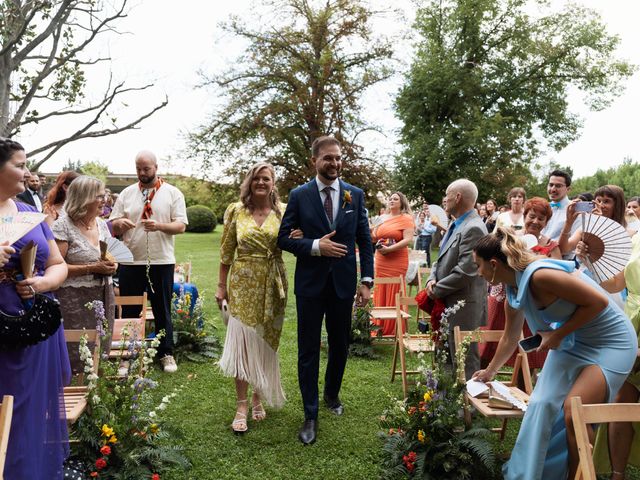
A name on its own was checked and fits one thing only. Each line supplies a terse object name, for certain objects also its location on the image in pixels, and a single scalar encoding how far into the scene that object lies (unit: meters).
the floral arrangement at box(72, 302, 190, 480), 3.42
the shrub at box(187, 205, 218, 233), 36.75
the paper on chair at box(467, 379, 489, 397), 3.76
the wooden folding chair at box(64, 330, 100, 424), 3.35
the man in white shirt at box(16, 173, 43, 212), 6.68
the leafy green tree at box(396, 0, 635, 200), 27.31
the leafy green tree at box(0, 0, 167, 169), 9.23
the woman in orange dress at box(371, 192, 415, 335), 7.99
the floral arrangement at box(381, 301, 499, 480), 3.58
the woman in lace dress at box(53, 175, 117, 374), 4.50
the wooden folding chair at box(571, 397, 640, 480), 2.30
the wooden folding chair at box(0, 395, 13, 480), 2.09
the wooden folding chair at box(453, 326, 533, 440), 3.54
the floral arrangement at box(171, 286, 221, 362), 6.83
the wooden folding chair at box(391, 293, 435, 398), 5.16
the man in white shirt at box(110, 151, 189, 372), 5.69
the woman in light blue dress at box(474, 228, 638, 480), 2.99
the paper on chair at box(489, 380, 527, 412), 3.55
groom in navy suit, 4.37
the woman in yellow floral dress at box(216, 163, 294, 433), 4.52
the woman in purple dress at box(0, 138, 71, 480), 2.74
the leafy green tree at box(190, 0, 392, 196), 23.52
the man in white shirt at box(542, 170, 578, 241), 5.82
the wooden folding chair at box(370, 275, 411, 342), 6.92
